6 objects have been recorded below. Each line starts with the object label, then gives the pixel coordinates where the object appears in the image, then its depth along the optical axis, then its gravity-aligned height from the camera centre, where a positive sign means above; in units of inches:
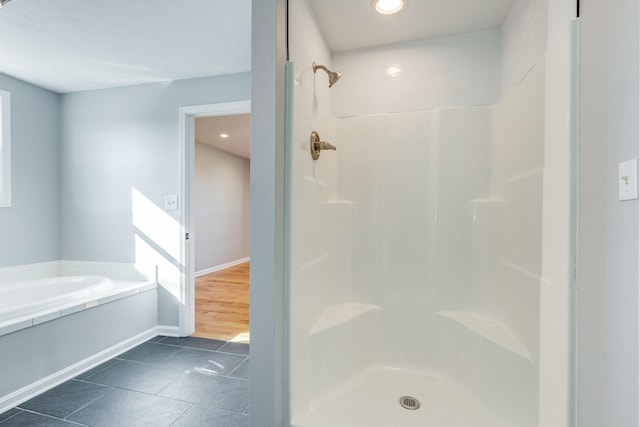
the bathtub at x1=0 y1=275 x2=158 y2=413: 66.2 -31.4
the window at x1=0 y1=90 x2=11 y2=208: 100.3 +20.6
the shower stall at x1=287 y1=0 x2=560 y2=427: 50.9 -3.5
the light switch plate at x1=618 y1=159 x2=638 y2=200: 28.5 +3.0
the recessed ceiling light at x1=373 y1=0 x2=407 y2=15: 62.4 +43.7
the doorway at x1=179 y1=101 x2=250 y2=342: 103.9 -17.4
